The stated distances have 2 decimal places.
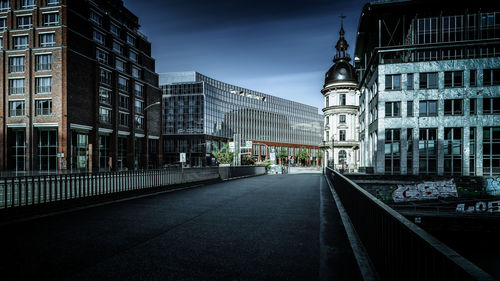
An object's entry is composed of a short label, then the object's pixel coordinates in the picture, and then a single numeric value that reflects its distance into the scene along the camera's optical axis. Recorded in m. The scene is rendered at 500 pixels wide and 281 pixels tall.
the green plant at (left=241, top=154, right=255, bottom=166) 46.84
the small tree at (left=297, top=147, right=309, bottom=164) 115.62
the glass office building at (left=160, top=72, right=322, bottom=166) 81.38
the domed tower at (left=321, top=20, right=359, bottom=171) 64.06
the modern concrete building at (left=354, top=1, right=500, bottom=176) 35.56
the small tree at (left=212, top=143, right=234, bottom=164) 61.44
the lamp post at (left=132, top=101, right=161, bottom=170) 54.21
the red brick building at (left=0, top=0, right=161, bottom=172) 38.84
